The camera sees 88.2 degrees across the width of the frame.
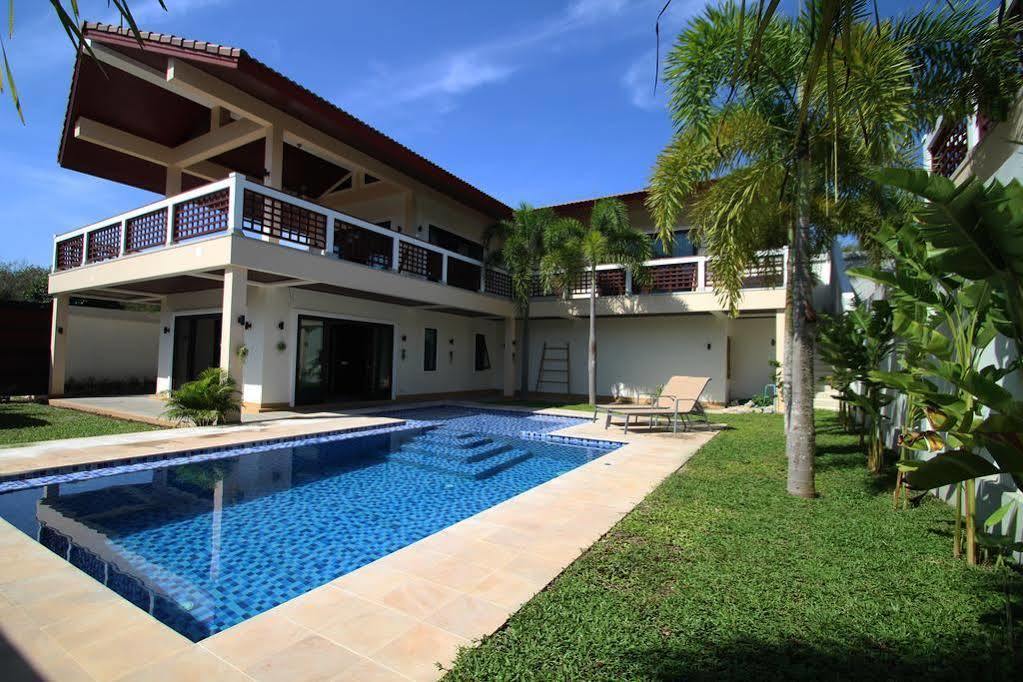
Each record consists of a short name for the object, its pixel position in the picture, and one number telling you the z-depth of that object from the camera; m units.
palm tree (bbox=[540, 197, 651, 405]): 16.58
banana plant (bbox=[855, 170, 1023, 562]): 2.40
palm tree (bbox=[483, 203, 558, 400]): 17.94
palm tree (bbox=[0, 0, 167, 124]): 1.62
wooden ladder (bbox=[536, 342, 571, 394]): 21.80
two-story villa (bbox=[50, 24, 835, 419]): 11.42
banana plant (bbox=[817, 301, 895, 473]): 7.53
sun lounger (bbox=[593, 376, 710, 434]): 11.90
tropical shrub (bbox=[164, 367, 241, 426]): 10.79
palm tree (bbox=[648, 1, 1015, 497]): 5.92
